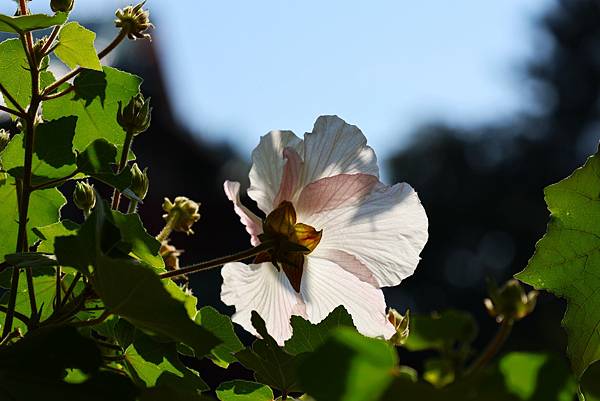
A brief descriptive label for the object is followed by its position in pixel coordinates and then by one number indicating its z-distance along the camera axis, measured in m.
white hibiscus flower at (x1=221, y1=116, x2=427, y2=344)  1.14
